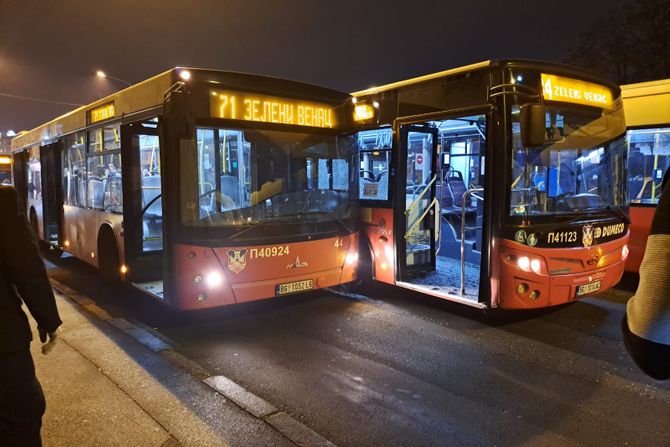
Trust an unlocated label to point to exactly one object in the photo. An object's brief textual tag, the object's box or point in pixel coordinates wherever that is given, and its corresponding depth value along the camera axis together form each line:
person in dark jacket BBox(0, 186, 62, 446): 2.54
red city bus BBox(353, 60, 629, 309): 5.61
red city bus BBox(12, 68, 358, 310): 5.65
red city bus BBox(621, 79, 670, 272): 7.99
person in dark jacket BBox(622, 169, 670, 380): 1.68
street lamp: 21.52
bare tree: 21.95
